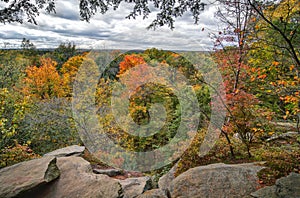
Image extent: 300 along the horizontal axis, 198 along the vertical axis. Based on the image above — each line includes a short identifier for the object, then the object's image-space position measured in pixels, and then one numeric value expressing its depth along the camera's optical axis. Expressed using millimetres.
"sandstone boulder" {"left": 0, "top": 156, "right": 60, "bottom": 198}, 3480
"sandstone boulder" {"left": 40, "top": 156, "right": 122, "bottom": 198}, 3512
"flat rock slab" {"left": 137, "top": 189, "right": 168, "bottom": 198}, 3475
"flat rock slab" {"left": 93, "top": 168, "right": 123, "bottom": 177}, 6253
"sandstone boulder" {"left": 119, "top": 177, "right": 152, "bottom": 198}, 4199
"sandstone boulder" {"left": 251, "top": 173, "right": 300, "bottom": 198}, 2682
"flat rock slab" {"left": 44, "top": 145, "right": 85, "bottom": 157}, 5793
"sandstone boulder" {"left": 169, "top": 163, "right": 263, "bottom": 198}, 3277
